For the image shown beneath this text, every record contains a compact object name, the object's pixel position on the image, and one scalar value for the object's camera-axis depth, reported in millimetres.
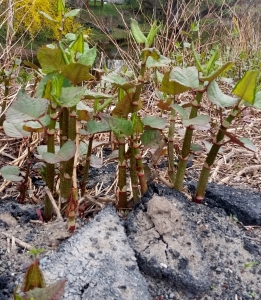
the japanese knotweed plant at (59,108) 757
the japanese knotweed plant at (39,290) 539
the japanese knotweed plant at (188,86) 804
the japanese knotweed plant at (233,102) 769
